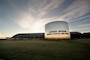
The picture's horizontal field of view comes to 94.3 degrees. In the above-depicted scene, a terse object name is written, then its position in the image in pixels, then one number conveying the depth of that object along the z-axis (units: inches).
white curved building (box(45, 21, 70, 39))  957.4
